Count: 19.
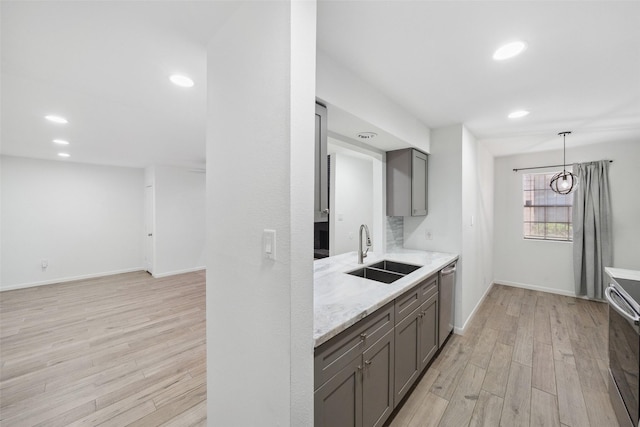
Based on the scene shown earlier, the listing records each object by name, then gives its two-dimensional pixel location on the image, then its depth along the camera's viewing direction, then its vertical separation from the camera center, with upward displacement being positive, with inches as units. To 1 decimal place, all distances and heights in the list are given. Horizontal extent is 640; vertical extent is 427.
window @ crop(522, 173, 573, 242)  172.4 +3.1
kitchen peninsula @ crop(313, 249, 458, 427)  47.3 -29.7
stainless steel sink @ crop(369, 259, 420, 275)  100.4 -21.6
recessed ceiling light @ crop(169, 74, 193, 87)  72.1 +38.7
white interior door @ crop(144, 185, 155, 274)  218.7 -14.2
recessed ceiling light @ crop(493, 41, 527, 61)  61.0 +40.9
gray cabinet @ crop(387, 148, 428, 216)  116.2 +14.8
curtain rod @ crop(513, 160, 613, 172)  169.5 +32.4
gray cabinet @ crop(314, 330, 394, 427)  46.8 -37.4
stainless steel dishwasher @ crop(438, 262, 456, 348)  98.8 -35.3
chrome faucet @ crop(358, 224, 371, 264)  95.1 -14.6
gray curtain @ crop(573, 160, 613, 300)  152.9 -9.2
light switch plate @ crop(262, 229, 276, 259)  40.0 -4.8
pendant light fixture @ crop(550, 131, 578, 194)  140.8 +18.8
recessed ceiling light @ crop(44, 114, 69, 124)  100.3 +38.2
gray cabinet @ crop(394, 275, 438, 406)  70.4 -37.9
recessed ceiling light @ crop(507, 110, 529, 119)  104.7 +42.2
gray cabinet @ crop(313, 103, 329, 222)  61.1 +10.7
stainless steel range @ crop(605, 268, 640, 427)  59.2 -35.0
